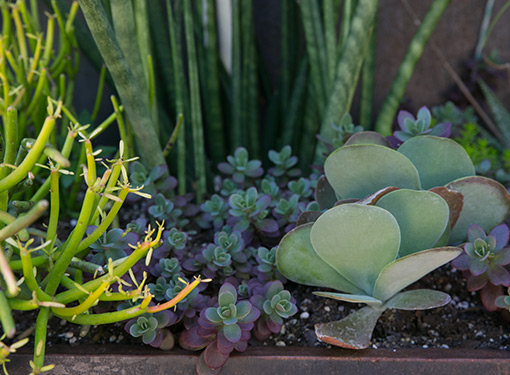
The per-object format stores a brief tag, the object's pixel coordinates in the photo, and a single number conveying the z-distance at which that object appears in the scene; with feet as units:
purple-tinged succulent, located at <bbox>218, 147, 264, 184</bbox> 3.21
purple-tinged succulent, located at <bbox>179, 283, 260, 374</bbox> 2.16
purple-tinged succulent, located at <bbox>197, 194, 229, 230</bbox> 2.98
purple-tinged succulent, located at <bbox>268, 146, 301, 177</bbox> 3.35
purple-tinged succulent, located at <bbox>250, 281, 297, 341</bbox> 2.31
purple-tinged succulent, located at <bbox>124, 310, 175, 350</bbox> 2.20
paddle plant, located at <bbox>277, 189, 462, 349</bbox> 2.18
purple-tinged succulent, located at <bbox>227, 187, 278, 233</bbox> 2.76
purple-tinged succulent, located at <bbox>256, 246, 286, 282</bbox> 2.55
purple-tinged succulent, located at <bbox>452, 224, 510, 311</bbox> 2.41
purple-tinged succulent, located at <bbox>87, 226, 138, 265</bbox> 2.30
